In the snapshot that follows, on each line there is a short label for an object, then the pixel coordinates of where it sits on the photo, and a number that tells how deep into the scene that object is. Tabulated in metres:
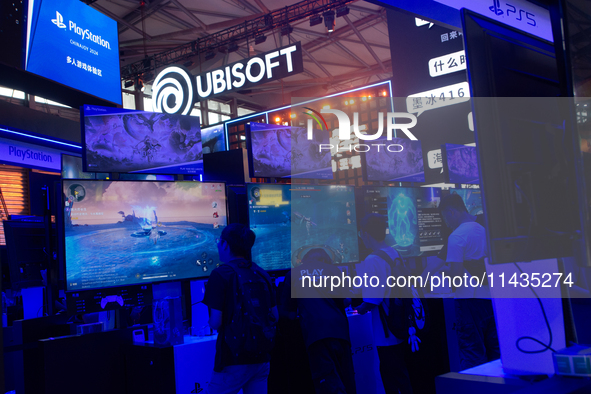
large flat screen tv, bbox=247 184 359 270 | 3.85
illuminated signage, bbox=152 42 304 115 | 5.51
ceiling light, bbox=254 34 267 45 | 10.34
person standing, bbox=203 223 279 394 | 2.56
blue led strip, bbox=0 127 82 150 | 7.13
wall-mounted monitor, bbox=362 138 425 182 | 4.76
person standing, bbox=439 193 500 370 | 3.42
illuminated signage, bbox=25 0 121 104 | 4.01
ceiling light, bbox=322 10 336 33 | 9.20
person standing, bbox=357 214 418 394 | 3.26
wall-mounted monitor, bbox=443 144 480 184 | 5.20
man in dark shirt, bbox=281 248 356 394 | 2.99
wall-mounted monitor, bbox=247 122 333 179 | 4.02
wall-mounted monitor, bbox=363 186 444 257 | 4.62
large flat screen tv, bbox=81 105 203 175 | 3.35
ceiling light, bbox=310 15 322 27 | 9.56
